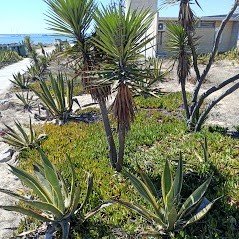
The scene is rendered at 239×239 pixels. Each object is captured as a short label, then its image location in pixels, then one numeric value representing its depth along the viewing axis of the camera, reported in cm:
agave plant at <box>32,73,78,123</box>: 659
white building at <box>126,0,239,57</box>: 1816
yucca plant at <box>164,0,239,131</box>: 532
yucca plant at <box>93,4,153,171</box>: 298
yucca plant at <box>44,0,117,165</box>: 330
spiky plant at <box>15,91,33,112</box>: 821
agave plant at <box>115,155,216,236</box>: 280
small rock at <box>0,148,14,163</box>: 509
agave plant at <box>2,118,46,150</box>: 527
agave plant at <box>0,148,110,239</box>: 288
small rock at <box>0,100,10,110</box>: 849
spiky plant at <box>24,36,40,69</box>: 1301
